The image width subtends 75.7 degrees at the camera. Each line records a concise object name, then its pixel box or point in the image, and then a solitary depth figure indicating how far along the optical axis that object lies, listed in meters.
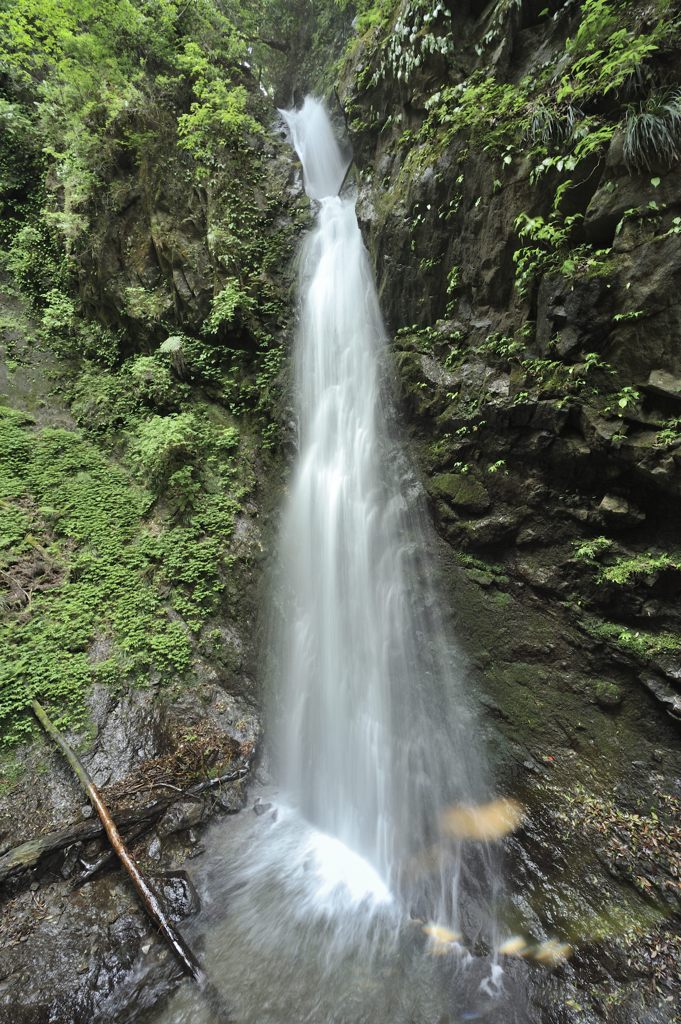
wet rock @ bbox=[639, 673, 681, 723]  4.15
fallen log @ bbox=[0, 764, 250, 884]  4.11
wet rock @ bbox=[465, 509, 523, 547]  5.37
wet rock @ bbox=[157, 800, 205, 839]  4.71
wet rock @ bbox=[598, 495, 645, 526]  4.54
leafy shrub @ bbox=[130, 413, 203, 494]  7.38
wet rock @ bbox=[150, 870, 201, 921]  4.07
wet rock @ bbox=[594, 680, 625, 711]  4.50
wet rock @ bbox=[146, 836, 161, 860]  4.48
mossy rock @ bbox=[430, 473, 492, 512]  5.64
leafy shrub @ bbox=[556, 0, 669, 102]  3.97
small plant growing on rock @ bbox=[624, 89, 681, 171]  3.82
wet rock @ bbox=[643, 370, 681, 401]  4.00
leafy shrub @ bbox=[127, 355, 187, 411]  8.51
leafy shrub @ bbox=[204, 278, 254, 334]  8.24
